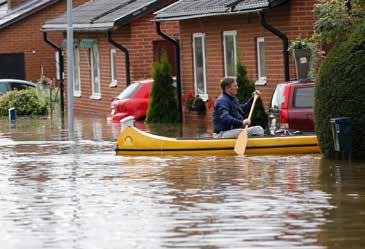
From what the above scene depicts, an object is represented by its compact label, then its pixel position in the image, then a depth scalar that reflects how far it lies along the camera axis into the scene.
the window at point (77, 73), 48.92
